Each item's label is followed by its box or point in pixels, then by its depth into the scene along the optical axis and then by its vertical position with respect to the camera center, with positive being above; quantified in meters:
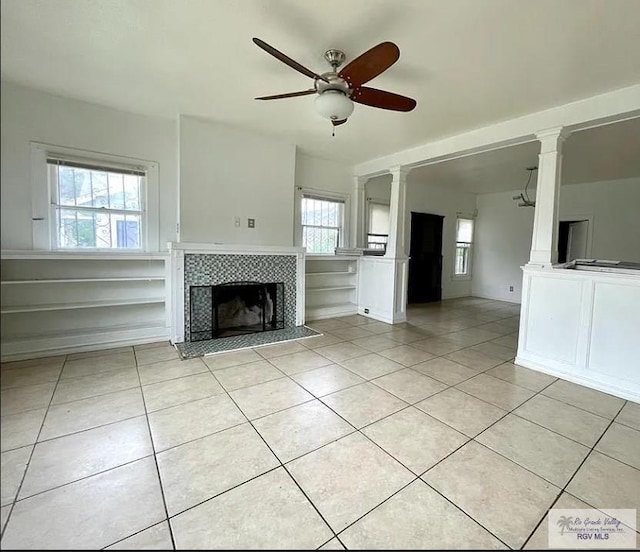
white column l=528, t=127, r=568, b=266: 3.19 +0.62
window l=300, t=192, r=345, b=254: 5.25 +0.46
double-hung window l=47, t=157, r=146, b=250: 3.32 +0.43
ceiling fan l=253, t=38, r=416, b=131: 2.02 +1.18
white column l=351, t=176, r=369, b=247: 5.70 +0.73
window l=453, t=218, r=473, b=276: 7.79 +0.17
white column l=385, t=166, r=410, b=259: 4.96 +0.62
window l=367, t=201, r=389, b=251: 6.17 +0.52
